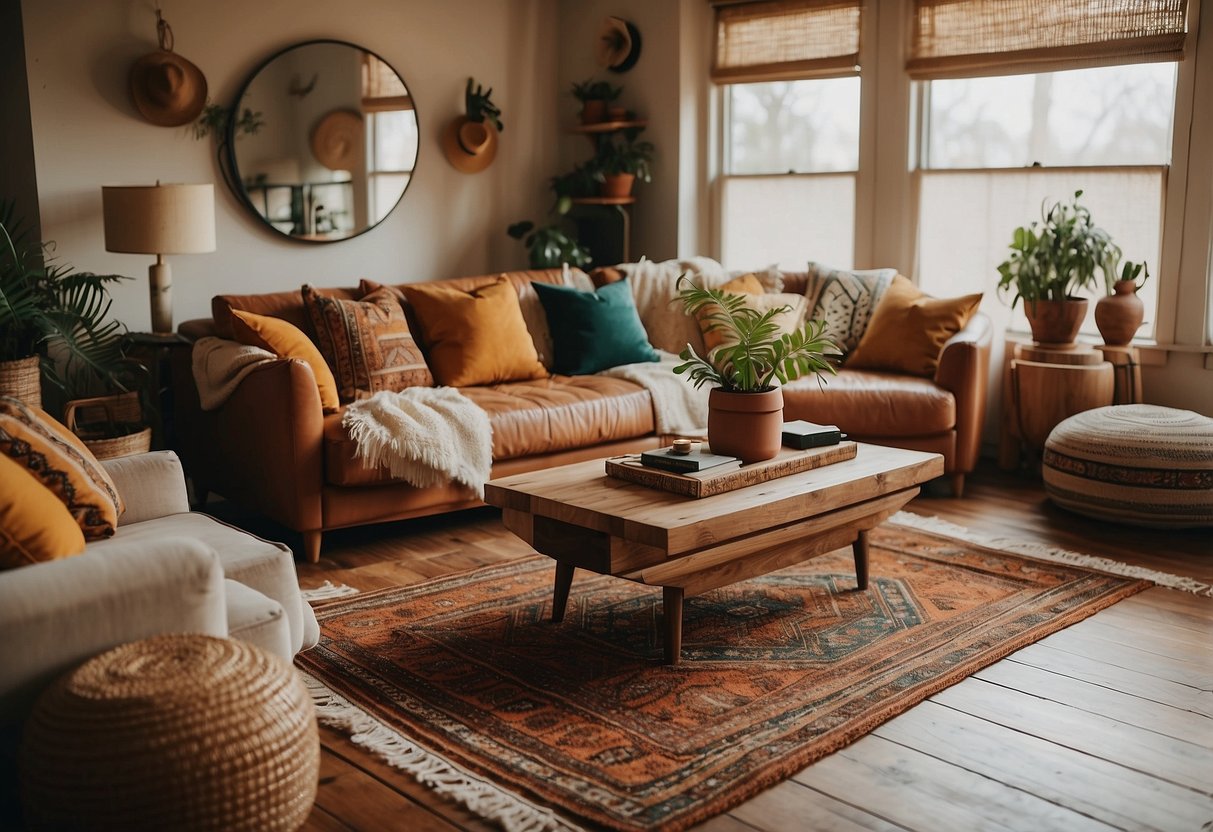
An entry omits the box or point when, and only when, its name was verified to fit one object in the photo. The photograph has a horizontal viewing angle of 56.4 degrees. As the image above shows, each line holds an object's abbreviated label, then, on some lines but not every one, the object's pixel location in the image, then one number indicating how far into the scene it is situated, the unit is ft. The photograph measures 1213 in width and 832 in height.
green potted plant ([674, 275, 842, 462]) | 10.20
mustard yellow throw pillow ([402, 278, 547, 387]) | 14.84
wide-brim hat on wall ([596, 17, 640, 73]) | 19.62
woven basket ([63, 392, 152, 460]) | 12.54
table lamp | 13.78
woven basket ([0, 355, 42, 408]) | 12.25
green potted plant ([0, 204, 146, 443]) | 12.29
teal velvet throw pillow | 15.97
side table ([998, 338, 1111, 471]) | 15.03
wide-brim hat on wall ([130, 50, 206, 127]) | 15.17
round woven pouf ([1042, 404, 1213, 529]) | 12.98
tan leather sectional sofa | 12.21
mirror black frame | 16.19
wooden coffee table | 9.03
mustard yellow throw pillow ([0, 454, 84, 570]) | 6.60
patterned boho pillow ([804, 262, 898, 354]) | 16.93
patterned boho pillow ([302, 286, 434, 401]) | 13.74
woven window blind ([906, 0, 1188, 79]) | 15.17
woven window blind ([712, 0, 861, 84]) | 18.19
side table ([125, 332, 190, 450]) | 14.15
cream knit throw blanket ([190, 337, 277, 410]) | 12.68
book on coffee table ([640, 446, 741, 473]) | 9.90
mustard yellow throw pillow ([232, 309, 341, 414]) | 12.90
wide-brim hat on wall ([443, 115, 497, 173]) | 19.08
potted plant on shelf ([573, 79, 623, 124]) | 19.76
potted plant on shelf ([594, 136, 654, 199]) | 19.40
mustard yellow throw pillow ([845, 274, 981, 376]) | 15.78
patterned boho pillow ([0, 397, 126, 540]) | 7.59
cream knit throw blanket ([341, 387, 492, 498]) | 12.27
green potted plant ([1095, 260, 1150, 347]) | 15.26
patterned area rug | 7.54
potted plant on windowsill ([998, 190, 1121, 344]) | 15.20
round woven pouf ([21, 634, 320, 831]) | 5.70
